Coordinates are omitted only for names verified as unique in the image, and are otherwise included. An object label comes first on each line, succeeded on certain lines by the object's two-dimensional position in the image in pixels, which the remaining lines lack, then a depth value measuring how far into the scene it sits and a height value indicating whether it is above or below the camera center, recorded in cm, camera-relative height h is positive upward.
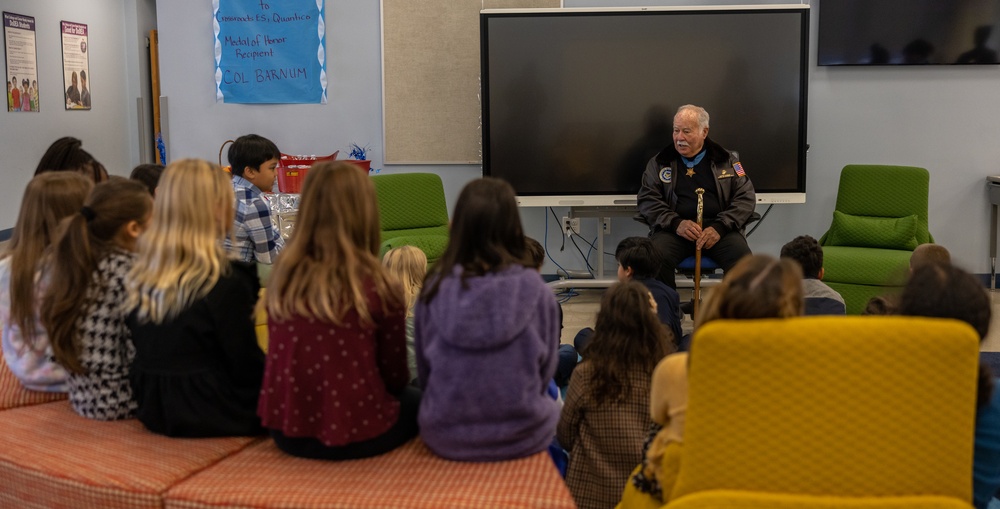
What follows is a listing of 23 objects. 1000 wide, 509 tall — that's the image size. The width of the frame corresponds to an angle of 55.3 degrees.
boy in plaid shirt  368 -20
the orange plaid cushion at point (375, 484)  192 -69
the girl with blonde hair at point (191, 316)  217 -38
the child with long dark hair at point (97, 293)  227 -34
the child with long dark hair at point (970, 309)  189 -33
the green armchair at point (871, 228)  477 -44
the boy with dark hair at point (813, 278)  319 -49
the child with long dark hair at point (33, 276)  238 -32
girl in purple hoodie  199 -40
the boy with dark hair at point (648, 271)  342 -46
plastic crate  510 -14
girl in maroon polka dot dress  202 -39
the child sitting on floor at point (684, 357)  174 -42
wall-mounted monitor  540 +64
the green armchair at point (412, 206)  496 -31
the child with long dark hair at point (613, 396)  244 -64
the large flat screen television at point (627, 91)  522 +31
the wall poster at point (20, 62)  611 +57
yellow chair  166 -48
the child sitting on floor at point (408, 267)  301 -38
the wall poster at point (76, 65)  673 +60
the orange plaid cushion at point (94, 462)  204 -69
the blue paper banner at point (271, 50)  572 +59
